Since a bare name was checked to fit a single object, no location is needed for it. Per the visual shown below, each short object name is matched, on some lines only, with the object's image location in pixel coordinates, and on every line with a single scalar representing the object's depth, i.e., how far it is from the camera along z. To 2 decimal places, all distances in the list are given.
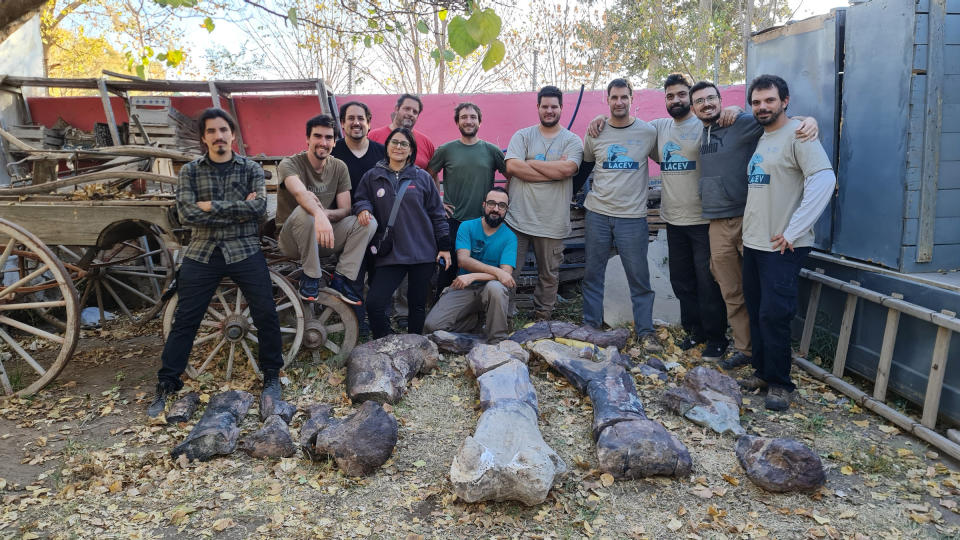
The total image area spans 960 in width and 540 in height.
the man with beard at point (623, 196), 4.99
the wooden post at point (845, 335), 4.47
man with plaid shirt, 3.91
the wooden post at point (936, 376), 3.65
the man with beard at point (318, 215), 4.38
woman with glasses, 4.73
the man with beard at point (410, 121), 5.34
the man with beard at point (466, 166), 5.27
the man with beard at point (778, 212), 3.86
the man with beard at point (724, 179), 4.42
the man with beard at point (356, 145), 4.95
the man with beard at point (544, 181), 5.11
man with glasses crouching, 4.96
